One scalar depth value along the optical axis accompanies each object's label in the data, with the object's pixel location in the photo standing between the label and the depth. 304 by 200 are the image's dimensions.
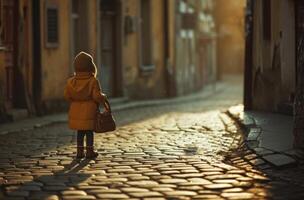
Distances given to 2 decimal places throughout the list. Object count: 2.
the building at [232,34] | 51.94
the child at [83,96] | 8.14
